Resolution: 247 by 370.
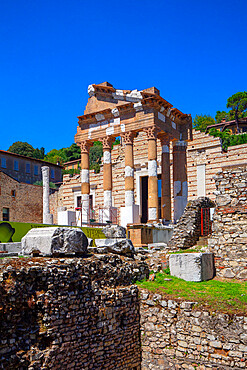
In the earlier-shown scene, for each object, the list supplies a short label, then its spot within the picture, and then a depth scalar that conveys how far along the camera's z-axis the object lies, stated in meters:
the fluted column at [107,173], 20.69
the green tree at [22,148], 54.06
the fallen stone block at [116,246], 9.10
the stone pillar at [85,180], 21.21
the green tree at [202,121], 53.91
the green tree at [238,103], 45.28
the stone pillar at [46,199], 22.95
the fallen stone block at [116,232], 12.42
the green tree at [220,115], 53.75
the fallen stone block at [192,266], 9.28
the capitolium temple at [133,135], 19.22
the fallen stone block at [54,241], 7.47
